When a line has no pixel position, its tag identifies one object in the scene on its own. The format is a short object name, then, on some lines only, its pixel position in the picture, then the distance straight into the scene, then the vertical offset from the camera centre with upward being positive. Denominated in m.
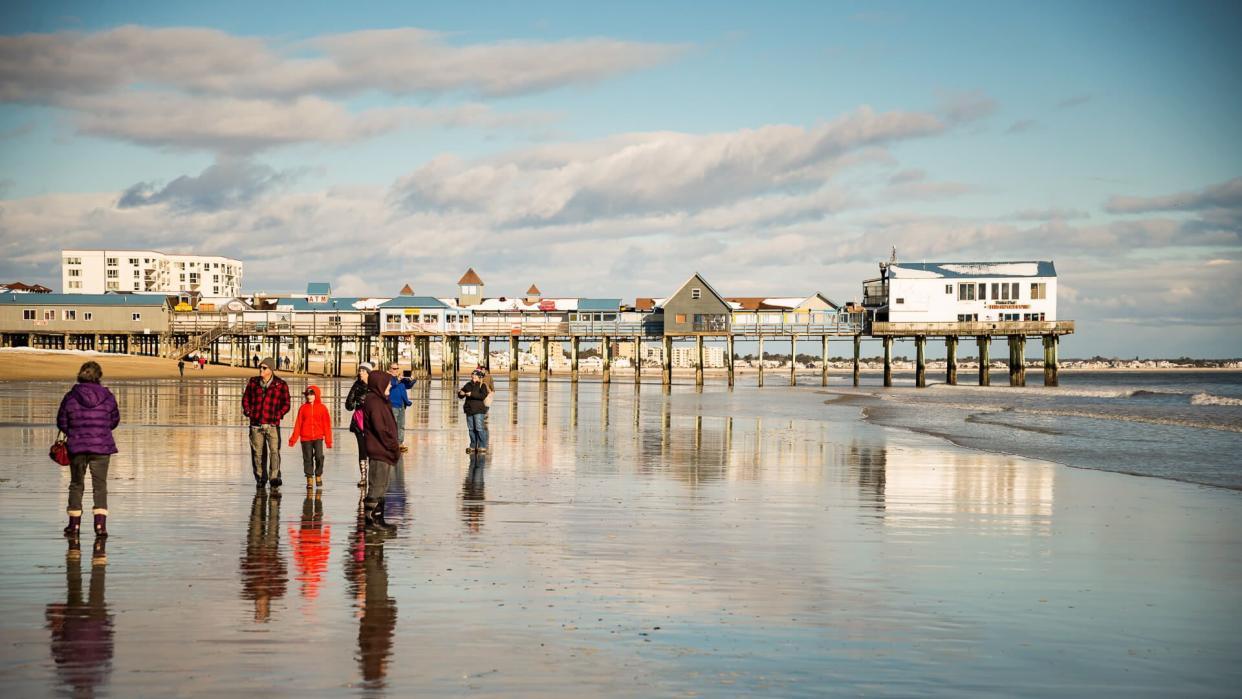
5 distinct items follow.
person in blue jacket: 23.97 -1.20
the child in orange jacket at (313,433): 16.41 -1.44
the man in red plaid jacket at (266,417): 16.03 -1.18
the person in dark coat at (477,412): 22.50 -1.50
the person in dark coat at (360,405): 15.87 -1.10
